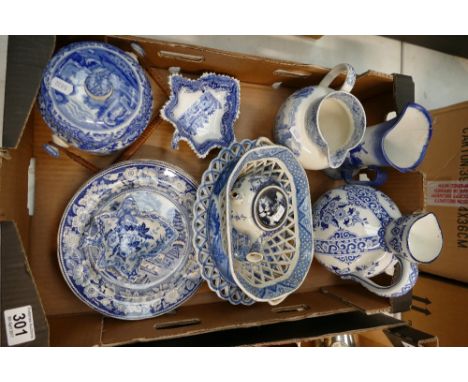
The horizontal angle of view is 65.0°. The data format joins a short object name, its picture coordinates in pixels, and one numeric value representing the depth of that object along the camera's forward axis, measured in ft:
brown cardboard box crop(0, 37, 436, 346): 2.17
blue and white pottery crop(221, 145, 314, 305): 2.33
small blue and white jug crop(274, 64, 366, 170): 2.29
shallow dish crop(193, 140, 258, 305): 2.29
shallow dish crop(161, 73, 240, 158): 2.47
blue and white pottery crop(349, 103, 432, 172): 2.43
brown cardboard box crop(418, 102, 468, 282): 3.10
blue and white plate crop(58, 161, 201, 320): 2.33
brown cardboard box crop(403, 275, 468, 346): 3.15
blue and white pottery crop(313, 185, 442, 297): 2.26
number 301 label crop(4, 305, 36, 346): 1.72
